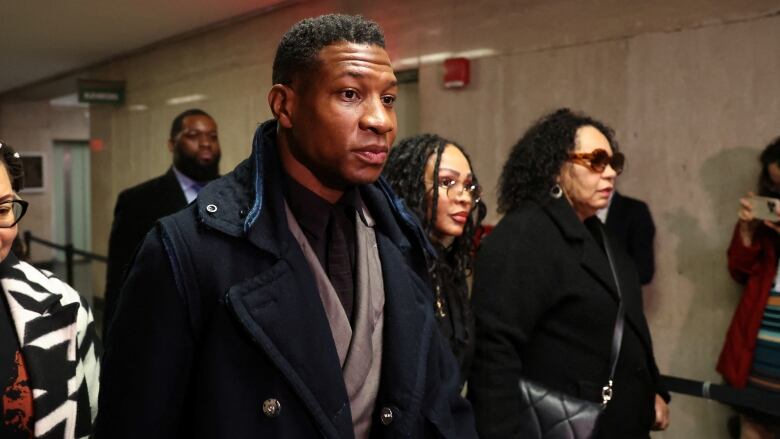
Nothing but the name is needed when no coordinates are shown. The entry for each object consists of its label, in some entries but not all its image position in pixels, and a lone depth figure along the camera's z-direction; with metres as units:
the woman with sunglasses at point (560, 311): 2.47
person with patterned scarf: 1.78
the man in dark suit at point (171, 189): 4.10
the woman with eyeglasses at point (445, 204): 2.51
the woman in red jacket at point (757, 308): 3.59
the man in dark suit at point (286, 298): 1.28
